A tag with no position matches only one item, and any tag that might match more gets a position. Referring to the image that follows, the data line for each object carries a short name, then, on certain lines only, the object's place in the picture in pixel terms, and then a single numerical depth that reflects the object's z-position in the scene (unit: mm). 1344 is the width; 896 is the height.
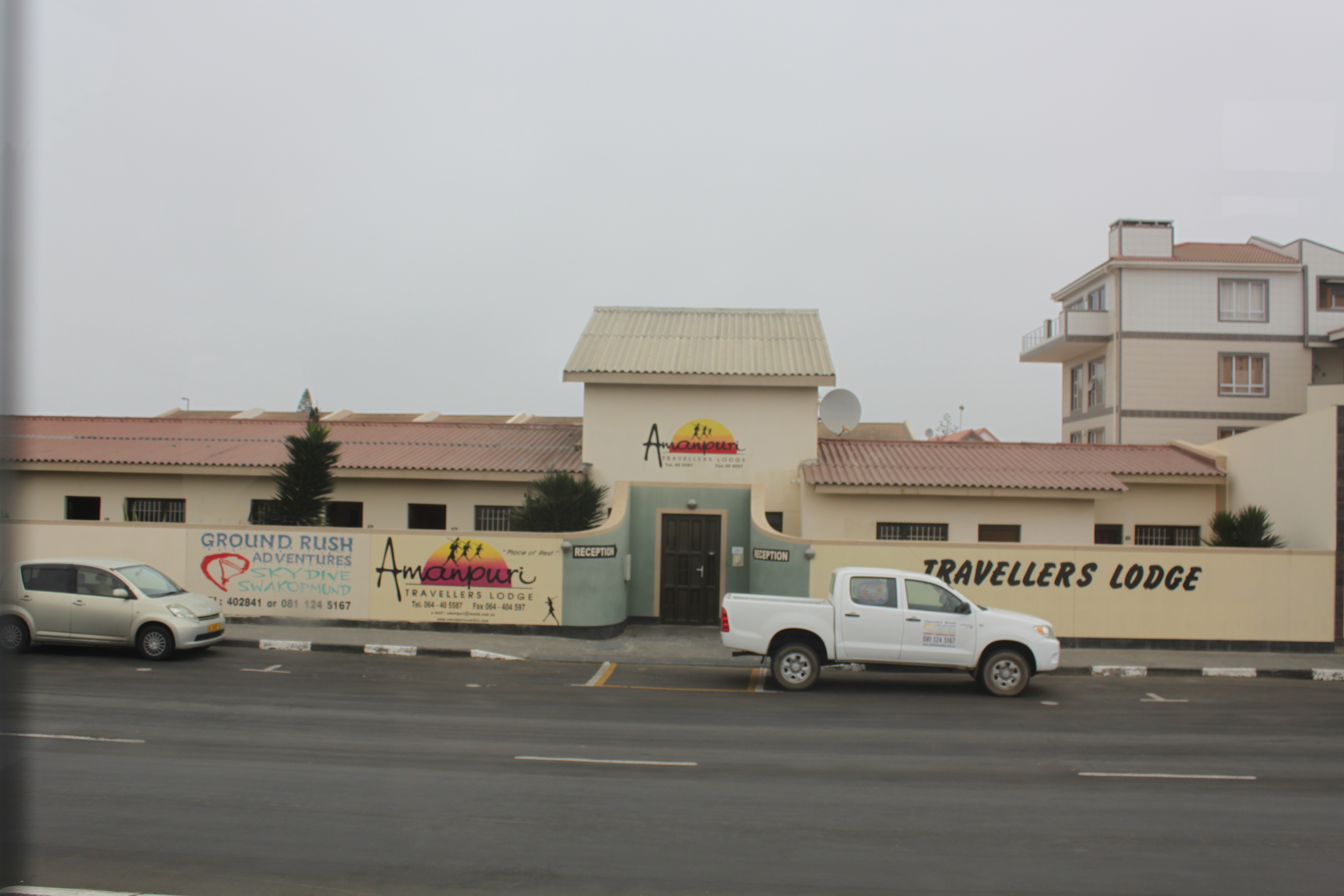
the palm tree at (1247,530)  18641
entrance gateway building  17250
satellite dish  22938
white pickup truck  13180
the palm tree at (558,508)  18250
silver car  14031
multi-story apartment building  38062
